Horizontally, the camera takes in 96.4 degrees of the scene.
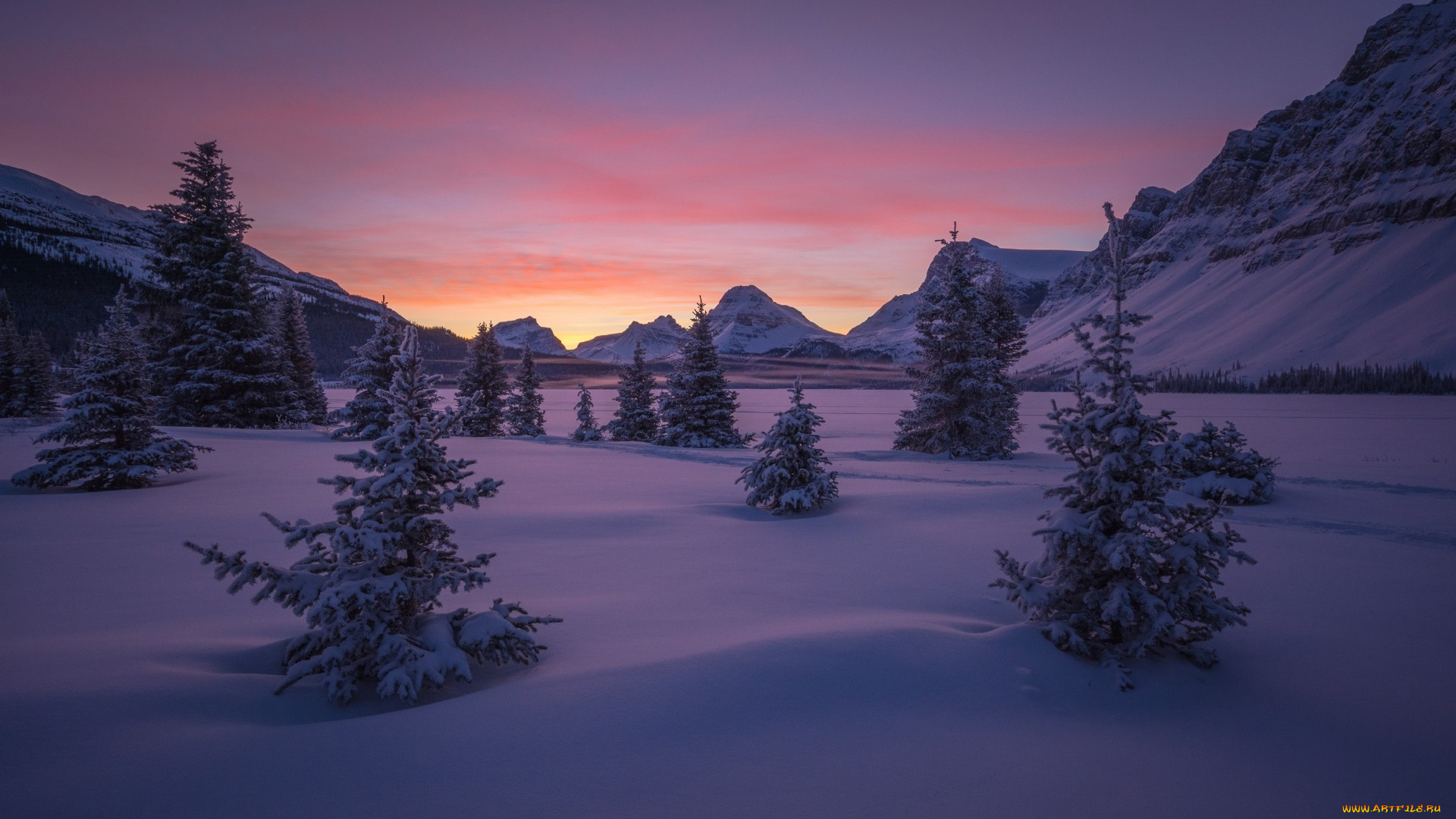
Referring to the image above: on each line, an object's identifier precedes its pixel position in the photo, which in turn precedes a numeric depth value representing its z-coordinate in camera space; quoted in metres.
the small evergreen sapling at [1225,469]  13.47
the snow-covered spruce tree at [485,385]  41.69
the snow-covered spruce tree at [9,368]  38.38
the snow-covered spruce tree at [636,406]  38.41
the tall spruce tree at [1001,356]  25.98
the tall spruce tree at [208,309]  26.98
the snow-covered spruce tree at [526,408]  41.12
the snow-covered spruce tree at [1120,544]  5.27
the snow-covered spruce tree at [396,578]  4.53
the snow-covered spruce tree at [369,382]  27.16
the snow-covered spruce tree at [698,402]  32.78
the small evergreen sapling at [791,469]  13.71
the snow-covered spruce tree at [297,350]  34.53
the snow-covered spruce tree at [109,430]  12.70
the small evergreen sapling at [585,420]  35.94
